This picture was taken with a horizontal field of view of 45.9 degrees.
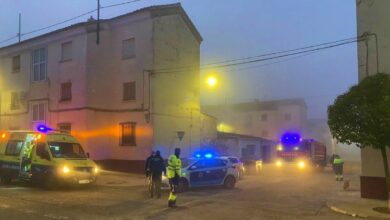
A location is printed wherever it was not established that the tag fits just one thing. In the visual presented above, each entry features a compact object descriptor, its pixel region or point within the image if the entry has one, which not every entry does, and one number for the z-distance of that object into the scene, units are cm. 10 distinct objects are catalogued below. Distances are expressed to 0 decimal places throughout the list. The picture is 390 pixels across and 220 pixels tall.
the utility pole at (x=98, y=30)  2900
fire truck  3806
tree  1252
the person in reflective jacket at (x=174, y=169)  1453
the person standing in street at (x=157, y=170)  1647
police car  1938
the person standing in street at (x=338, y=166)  2716
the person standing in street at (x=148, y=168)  1679
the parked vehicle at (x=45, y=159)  1830
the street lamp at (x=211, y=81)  2097
